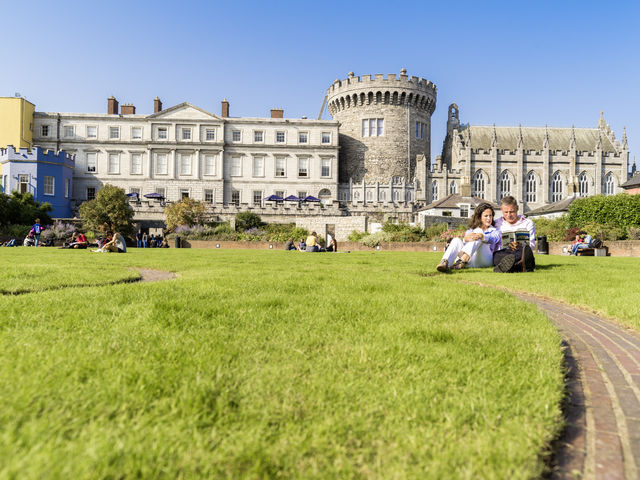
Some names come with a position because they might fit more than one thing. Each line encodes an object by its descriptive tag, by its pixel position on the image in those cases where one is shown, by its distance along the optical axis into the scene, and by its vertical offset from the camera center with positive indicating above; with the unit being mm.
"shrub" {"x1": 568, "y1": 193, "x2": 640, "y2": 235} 28312 +2759
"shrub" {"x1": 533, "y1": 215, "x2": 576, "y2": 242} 27891 +1622
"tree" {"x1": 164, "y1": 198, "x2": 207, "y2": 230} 35906 +2846
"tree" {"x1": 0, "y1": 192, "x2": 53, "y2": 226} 30047 +2632
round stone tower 56719 +16013
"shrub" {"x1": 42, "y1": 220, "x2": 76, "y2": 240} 27884 +970
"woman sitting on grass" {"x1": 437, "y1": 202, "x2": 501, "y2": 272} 9492 +154
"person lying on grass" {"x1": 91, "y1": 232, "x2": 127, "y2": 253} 17594 +51
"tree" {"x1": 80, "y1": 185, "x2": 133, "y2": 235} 31516 +2512
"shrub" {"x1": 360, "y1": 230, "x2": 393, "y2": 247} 27281 +686
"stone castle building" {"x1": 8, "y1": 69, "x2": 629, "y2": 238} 53219 +11910
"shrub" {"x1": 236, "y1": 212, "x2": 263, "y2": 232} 37969 +2462
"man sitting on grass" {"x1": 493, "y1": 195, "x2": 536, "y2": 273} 9023 +71
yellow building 50531 +14273
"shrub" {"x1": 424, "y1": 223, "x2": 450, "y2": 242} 29709 +1364
